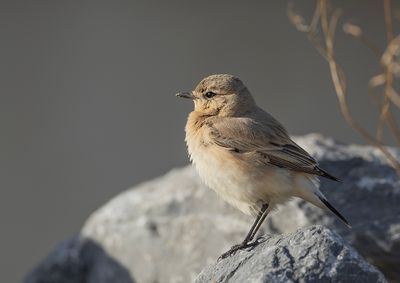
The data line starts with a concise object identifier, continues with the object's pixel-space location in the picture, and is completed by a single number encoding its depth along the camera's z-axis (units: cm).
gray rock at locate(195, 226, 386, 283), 830
